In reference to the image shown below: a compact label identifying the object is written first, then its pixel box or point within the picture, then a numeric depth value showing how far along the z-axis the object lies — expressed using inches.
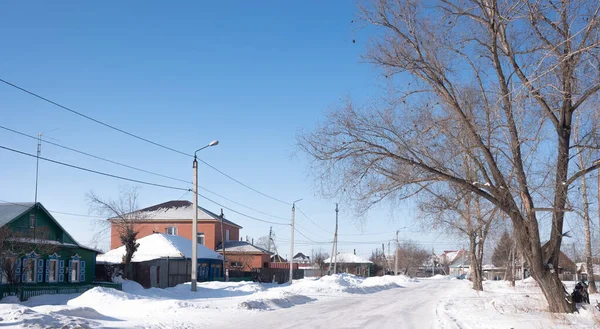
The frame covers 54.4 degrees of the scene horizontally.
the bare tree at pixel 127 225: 1700.3
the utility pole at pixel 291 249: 2073.1
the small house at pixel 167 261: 1700.3
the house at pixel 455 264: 5664.4
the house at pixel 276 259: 4158.0
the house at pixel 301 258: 5268.7
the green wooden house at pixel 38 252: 1136.2
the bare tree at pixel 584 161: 682.2
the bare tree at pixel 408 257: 4965.6
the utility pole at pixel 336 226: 2645.7
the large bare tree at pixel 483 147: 666.2
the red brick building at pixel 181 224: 2765.7
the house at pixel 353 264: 4262.3
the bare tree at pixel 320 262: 3267.7
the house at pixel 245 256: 2674.7
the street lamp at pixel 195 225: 1213.7
